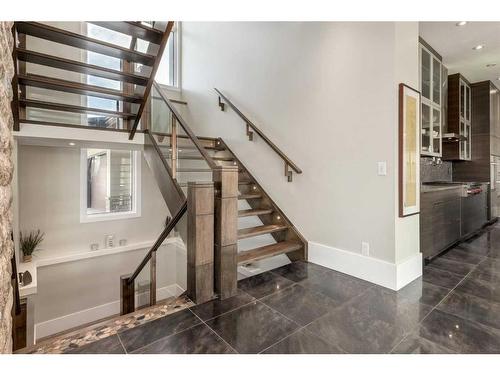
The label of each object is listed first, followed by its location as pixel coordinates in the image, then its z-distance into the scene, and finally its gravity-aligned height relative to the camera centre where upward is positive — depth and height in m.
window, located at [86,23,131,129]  4.04 +1.79
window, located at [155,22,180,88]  5.79 +2.75
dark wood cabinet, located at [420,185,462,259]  2.94 -0.40
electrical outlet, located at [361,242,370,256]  2.65 -0.62
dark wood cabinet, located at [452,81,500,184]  5.00 +0.99
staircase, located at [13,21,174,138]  2.41 +1.28
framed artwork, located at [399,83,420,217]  2.45 +0.35
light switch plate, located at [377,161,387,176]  2.49 +0.18
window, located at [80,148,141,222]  4.52 +0.07
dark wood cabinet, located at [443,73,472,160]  4.37 +1.12
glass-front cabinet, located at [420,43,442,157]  3.28 +1.11
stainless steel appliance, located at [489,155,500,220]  5.14 -0.02
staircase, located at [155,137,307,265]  2.83 -0.31
